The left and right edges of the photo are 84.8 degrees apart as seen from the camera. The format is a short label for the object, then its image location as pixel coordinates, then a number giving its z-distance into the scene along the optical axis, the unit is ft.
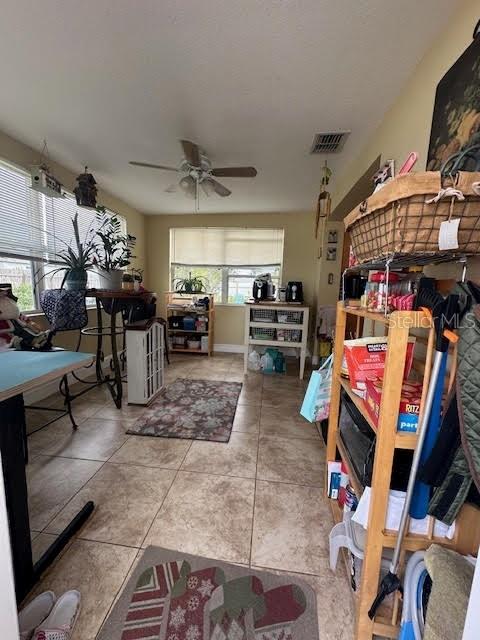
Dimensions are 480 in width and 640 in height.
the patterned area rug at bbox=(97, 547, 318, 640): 3.02
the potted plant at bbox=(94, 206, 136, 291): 8.22
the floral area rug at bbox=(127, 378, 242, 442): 7.06
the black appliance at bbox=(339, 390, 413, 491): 2.90
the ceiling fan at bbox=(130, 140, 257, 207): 7.11
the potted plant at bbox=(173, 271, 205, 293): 14.85
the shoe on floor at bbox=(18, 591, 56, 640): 2.93
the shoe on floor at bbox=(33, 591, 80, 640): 2.76
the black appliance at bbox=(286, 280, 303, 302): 12.94
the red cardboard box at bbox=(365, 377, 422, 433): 2.60
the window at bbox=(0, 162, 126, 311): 7.64
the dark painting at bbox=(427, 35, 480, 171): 3.12
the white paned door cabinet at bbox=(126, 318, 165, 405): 8.17
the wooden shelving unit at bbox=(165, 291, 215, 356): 14.49
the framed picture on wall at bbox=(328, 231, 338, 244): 12.28
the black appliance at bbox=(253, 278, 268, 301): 13.04
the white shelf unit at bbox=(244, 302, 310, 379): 11.76
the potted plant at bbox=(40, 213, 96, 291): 7.99
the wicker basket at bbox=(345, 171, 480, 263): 2.01
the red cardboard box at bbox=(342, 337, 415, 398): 3.38
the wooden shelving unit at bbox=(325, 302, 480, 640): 2.44
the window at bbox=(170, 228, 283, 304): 14.93
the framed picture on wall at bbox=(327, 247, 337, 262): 12.32
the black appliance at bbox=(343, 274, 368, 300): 6.39
